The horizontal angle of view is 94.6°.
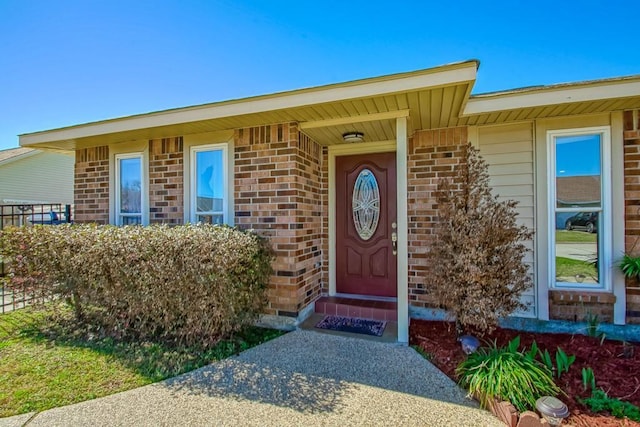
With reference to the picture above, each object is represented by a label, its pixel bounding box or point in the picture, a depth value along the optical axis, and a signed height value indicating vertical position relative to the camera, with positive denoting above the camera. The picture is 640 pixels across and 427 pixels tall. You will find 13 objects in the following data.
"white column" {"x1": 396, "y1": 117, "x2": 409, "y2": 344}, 3.21 -0.28
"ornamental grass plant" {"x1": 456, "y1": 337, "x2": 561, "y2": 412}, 2.05 -1.20
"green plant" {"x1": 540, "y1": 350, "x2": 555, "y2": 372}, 2.42 -1.21
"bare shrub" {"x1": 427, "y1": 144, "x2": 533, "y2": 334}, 2.94 -0.41
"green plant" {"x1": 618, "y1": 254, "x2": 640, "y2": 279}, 3.13 -0.52
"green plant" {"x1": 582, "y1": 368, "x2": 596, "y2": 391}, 2.21 -1.23
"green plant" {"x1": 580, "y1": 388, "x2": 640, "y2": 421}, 1.95 -1.29
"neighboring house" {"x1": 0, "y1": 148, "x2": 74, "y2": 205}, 11.54 +1.56
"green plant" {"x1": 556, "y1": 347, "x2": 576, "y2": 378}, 2.39 -1.20
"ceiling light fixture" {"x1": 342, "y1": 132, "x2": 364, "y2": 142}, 3.89 +1.05
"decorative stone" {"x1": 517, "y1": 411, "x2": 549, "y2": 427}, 1.85 -1.29
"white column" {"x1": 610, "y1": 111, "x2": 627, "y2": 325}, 3.30 +0.07
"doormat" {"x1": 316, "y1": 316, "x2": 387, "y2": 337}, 3.53 -1.37
